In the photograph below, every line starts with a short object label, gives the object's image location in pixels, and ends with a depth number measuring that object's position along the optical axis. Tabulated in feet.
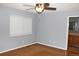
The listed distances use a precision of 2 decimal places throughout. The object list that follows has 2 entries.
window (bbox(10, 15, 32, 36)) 7.56
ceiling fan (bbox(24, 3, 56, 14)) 4.86
